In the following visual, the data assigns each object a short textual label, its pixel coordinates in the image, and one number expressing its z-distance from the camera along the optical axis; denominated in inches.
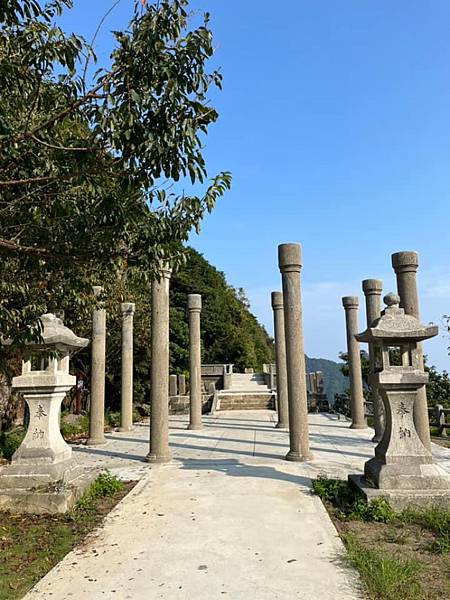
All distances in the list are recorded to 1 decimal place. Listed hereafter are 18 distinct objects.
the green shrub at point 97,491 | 237.1
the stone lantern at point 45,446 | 229.1
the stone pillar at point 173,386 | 924.6
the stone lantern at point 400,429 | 225.9
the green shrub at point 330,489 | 249.1
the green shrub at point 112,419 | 629.4
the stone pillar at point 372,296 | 463.8
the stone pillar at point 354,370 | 548.4
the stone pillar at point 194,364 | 572.7
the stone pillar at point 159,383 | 357.1
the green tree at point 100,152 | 138.8
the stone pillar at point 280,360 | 544.1
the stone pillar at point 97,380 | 448.5
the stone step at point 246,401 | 895.1
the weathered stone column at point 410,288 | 335.0
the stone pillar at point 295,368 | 353.7
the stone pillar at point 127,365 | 539.5
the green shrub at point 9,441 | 372.2
